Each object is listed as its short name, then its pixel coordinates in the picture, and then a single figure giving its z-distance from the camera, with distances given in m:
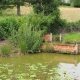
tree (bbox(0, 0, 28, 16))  27.92
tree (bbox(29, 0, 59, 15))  24.78
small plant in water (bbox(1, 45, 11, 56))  17.91
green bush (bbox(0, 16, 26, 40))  20.73
